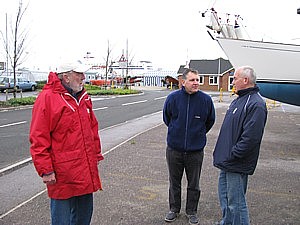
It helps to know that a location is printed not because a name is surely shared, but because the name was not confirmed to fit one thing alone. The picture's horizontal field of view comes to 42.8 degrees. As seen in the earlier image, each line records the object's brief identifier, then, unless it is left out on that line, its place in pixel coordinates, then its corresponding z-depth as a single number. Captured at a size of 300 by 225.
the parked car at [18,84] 38.94
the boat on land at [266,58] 9.91
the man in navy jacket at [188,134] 4.53
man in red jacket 3.20
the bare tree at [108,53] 52.44
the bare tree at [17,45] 23.41
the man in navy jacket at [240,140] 3.71
